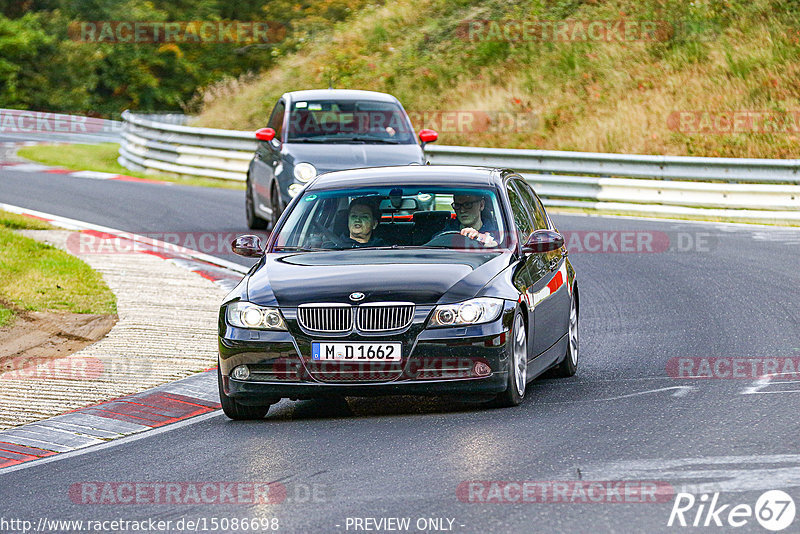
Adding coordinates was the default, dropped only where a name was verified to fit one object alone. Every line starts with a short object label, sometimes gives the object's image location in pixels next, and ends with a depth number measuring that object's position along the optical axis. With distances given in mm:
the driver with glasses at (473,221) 18969
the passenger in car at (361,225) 18984
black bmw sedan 16656
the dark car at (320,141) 34062
